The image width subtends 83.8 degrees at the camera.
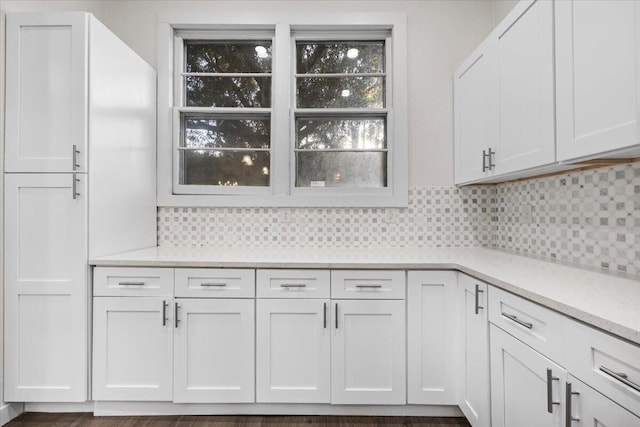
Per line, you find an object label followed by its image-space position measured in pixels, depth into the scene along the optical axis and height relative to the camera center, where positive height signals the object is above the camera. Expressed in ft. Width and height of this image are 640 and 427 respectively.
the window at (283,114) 8.54 +2.47
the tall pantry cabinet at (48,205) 6.05 +0.15
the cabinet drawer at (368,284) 6.20 -1.21
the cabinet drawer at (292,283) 6.23 -1.20
